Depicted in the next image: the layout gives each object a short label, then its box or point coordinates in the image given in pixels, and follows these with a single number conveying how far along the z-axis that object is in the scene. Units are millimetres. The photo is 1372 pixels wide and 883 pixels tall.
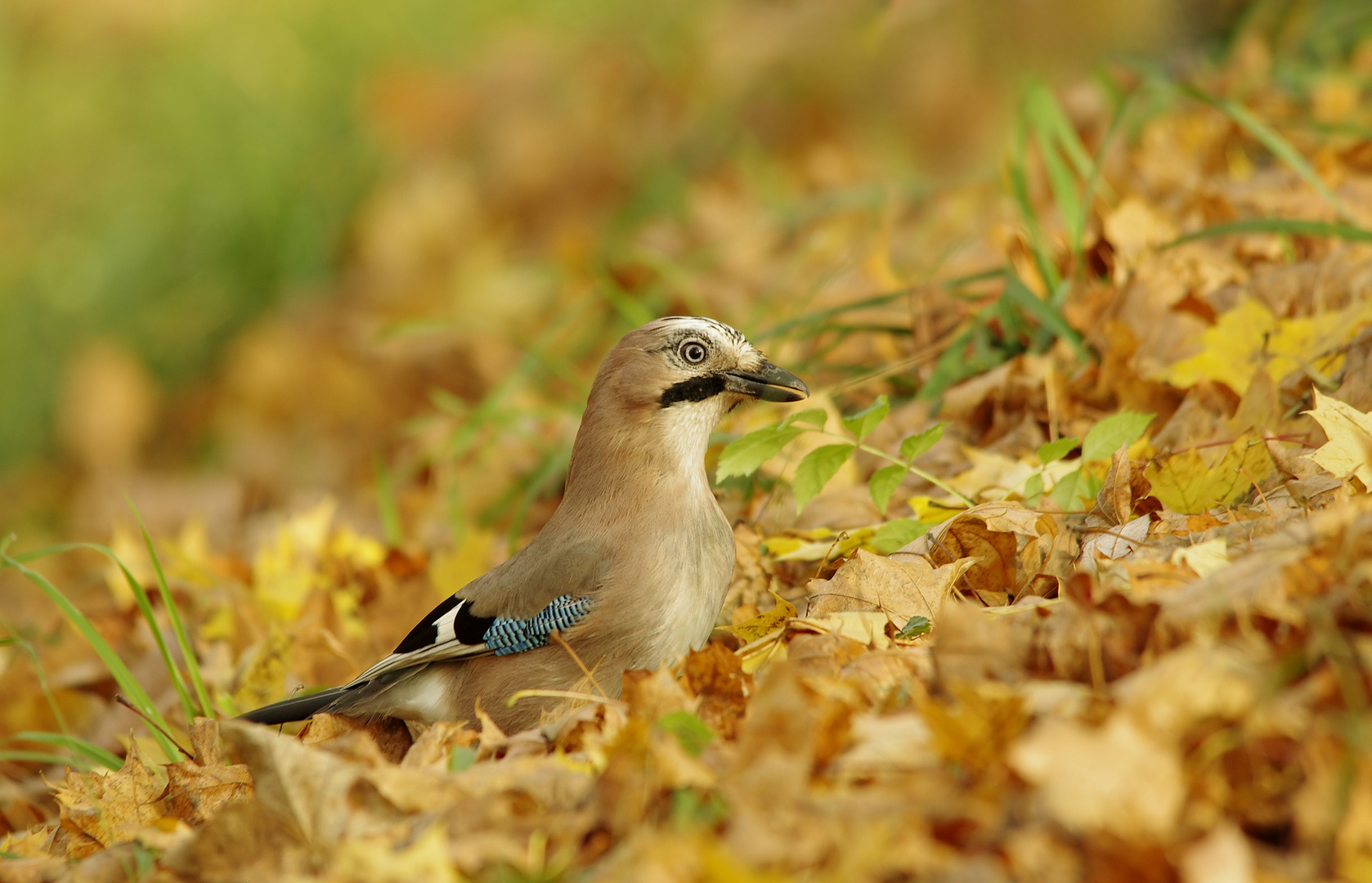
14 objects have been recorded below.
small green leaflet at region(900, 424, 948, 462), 5645
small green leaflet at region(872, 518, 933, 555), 5801
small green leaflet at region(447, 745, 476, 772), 4426
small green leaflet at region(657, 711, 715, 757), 4027
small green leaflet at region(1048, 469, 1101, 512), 5566
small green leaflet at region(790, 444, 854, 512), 5633
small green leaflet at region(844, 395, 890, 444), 5602
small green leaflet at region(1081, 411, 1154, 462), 5543
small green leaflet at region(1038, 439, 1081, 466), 5574
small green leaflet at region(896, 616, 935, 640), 4953
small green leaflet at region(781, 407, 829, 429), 5555
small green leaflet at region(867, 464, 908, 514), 5781
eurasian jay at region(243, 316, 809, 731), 5660
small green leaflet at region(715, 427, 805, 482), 5645
